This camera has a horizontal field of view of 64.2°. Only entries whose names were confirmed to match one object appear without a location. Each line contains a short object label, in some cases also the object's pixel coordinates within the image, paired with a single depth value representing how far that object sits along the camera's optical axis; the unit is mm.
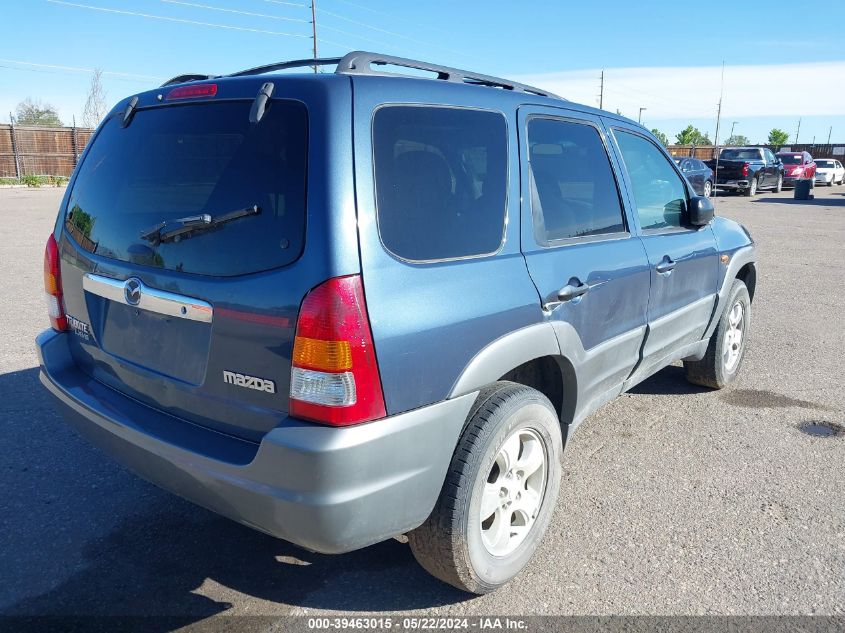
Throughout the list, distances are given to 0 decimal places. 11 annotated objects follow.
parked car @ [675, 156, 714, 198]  23422
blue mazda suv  2094
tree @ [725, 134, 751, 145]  98400
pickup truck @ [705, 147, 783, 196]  26406
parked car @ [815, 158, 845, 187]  35656
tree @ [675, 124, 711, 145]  85169
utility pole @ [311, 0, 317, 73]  37594
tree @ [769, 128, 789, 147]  76625
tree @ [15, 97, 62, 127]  56969
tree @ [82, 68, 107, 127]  47906
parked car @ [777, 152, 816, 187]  30283
